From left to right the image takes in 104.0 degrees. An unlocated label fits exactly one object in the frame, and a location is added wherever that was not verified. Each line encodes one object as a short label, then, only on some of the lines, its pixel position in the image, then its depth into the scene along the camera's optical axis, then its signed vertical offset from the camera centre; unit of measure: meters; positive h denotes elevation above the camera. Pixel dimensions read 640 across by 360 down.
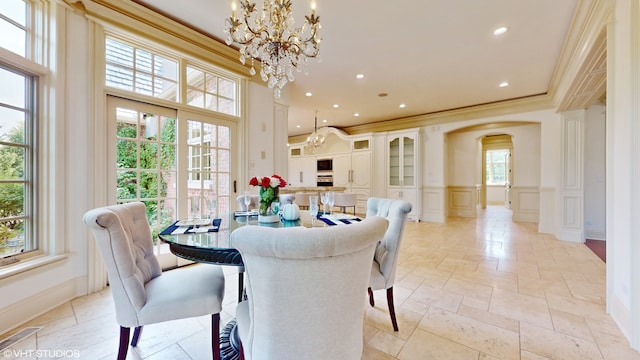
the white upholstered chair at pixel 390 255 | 1.72 -0.53
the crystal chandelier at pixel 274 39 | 1.91 +1.13
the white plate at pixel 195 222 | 1.80 -0.32
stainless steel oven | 7.77 -0.03
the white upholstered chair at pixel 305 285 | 0.76 -0.35
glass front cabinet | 6.36 +0.32
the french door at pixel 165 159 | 2.54 +0.22
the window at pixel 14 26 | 1.86 +1.17
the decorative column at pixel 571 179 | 4.21 +0.01
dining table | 1.23 -0.33
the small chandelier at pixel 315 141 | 6.31 +0.96
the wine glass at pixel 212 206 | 1.81 -0.20
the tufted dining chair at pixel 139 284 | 1.16 -0.59
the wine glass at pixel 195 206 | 1.66 -0.19
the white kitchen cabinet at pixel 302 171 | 8.08 +0.26
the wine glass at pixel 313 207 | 1.81 -0.20
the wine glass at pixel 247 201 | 2.08 -0.19
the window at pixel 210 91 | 3.10 +1.15
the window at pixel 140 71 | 2.47 +1.14
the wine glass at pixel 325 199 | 2.09 -0.17
